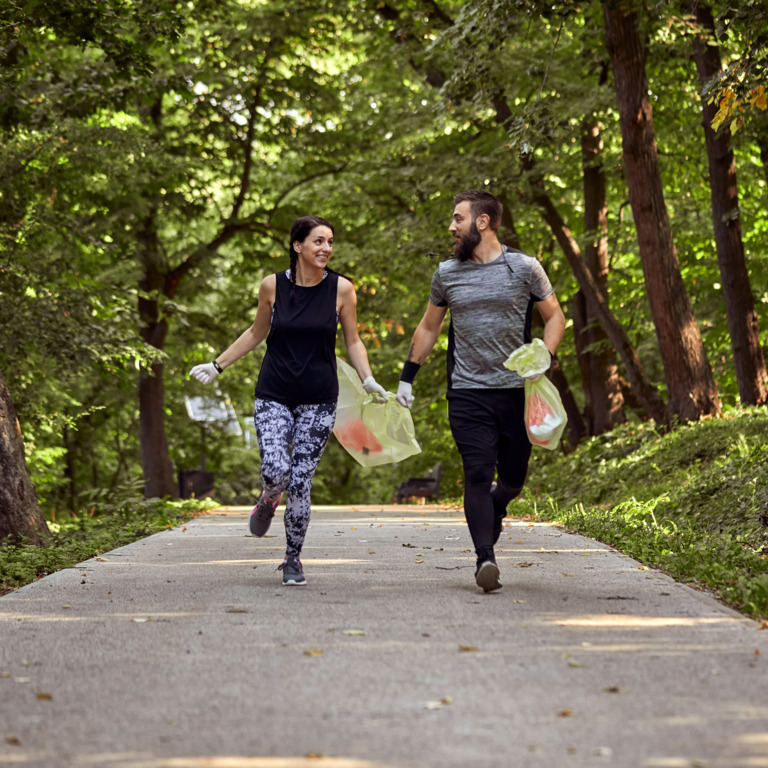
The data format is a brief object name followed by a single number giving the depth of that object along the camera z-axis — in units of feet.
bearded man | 41.88
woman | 44.04
